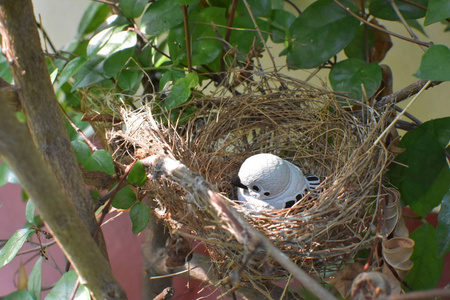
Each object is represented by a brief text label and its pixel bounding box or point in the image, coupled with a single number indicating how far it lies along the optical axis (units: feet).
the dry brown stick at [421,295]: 0.80
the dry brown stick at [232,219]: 0.95
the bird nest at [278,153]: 1.45
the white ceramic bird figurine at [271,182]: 1.59
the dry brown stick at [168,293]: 1.42
